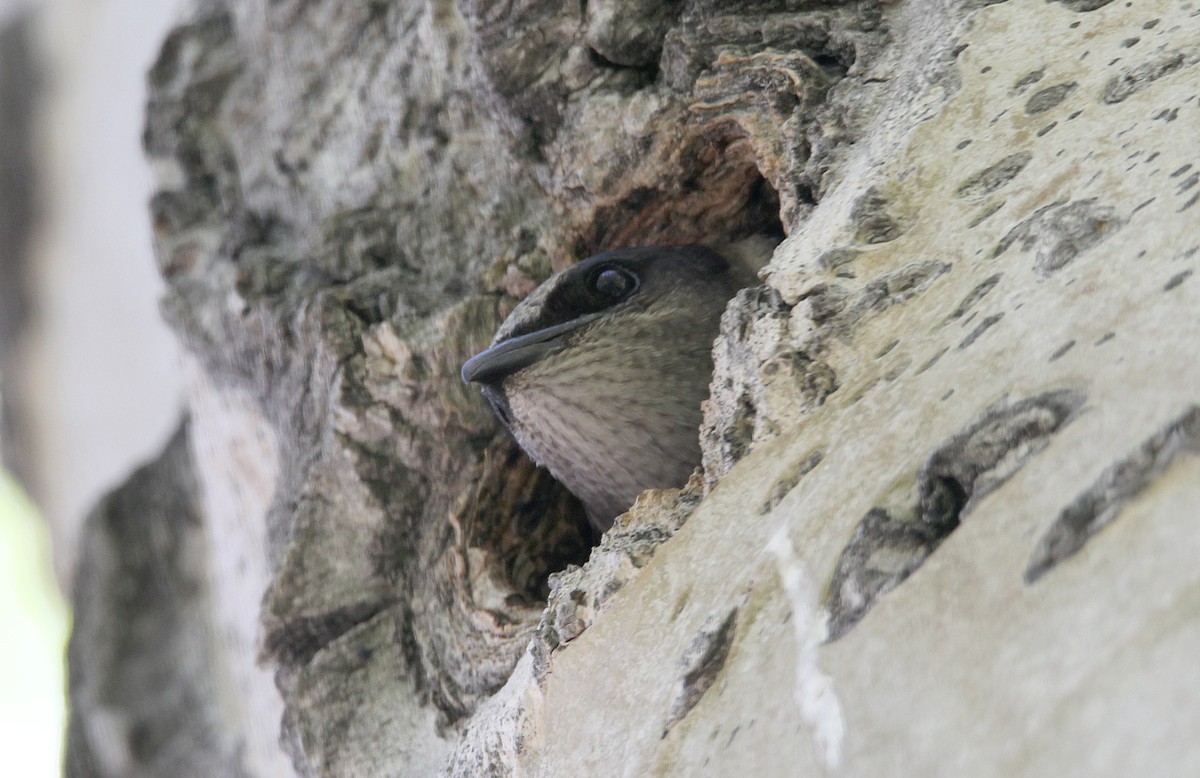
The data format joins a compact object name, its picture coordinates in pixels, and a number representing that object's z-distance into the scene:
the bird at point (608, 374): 1.66
